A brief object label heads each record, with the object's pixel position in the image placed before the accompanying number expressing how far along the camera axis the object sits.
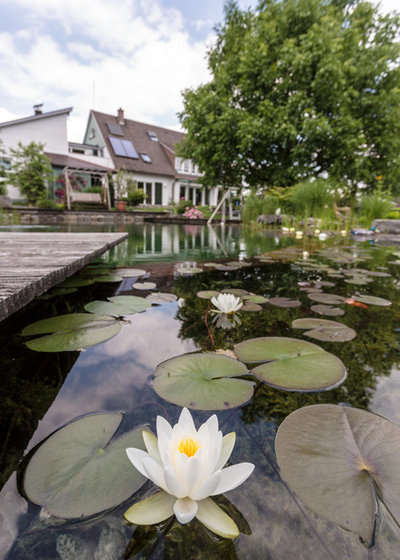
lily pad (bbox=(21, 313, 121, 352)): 0.83
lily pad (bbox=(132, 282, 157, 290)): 1.54
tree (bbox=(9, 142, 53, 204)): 10.57
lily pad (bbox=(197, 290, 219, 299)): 1.38
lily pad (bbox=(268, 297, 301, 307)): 1.27
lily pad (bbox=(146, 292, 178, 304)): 1.32
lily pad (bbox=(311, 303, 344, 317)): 1.15
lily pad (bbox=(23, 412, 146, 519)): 0.38
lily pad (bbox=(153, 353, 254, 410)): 0.60
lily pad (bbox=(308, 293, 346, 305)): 1.31
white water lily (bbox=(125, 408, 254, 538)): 0.34
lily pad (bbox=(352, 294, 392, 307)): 1.29
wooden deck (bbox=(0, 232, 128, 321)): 0.67
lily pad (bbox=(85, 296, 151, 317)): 1.13
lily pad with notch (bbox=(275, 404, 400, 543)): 0.37
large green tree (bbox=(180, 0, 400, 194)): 6.98
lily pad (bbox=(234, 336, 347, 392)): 0.66
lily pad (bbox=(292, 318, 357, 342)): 0.92
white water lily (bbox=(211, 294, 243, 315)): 1.08
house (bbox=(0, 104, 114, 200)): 12.00
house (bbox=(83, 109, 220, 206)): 14.43
